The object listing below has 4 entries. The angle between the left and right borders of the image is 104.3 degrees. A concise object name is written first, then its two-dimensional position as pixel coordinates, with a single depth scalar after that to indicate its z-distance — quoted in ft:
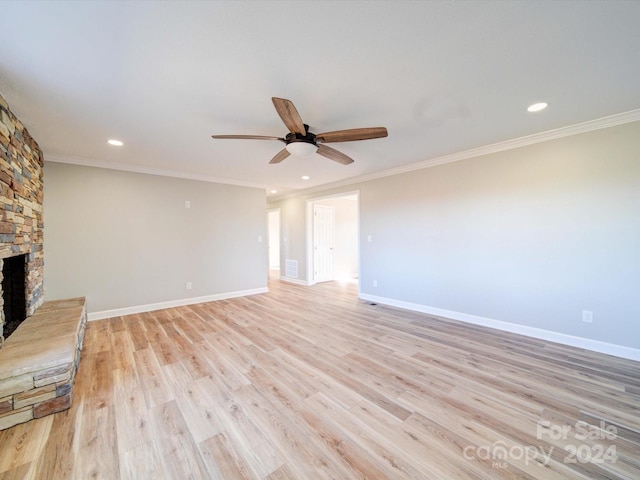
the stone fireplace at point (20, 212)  7.13
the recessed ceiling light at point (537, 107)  7.57
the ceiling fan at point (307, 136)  6.64
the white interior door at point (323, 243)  22.02
